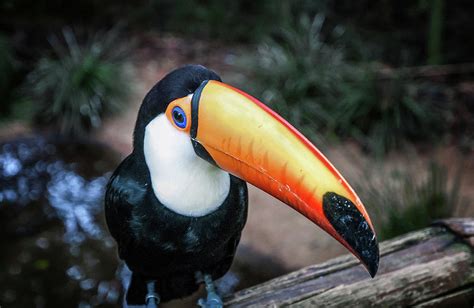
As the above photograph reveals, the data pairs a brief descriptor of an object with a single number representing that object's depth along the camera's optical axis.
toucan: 1.66
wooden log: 2.38
